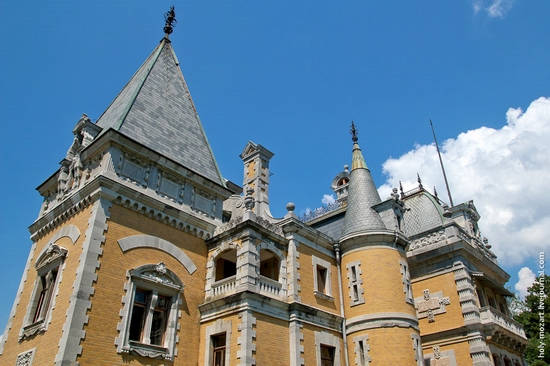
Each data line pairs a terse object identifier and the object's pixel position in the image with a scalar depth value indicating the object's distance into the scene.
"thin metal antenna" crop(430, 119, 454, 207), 32.44
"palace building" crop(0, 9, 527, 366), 15.97
